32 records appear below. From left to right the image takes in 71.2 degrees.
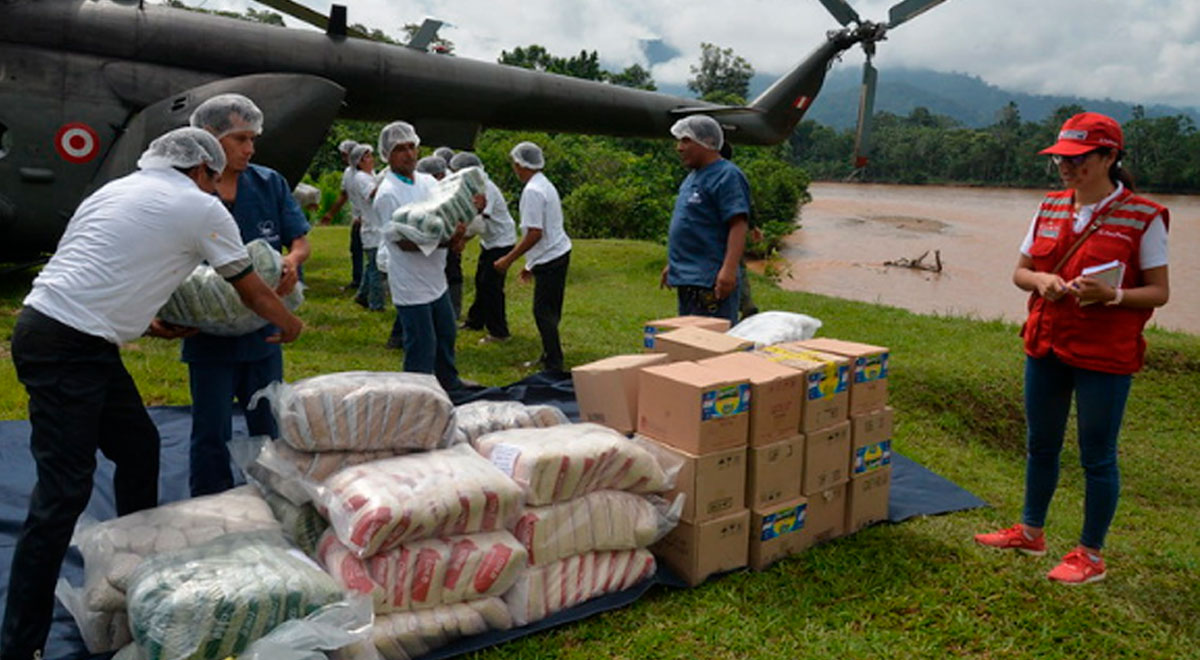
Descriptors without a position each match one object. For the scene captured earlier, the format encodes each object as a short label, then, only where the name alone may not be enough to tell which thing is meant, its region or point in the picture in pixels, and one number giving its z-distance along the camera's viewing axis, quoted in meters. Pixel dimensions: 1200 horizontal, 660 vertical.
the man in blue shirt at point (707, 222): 4.32
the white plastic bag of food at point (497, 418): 3.29
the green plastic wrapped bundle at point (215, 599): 2.12
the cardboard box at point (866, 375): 3.46
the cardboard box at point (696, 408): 2.97
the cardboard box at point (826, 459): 3.30
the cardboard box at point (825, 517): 3.36
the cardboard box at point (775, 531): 3.17
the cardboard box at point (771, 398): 3.10
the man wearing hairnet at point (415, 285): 4.60
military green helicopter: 6.41
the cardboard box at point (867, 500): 3.51
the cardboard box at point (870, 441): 3.49
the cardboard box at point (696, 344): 3.54
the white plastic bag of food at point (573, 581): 2.75
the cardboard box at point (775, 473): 3.14
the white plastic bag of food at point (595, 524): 2.78
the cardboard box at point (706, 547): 3.04
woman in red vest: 2.86
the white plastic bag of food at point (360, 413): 2.79
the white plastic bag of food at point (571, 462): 2.80
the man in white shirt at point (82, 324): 2.30
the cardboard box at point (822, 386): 3.27
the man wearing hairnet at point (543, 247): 5.86
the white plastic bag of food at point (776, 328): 4.19
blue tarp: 2.62
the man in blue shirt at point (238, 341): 3.11
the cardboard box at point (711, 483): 3.00
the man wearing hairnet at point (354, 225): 8.67
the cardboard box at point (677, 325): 4.05
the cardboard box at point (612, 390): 3.38
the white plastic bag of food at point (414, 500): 2.45
